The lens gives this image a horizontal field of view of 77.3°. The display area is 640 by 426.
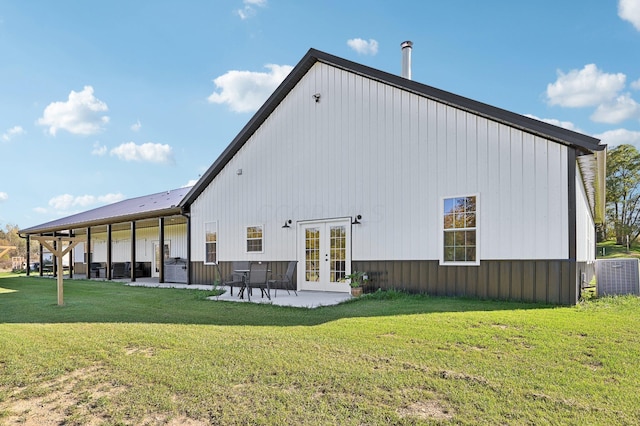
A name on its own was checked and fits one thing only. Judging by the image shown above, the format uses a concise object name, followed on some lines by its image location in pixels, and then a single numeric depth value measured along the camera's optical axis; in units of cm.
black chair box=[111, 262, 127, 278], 2038
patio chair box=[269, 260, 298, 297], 1124
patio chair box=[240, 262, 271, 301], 987
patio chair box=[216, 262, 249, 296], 1040
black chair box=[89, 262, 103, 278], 2094
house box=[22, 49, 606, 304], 801
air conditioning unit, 919
